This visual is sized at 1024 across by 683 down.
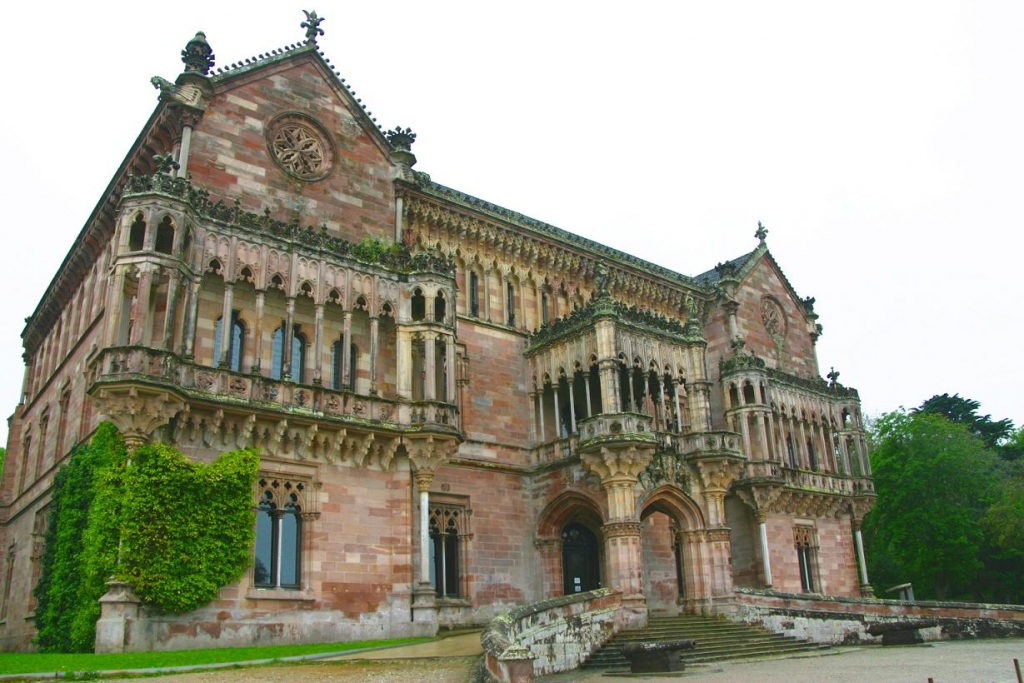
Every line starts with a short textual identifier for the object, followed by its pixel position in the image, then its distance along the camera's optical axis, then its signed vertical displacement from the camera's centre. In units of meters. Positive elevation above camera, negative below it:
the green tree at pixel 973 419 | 62.50 +11.43
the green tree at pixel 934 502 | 47.03 +4.35
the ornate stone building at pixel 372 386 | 23.25 +6.96
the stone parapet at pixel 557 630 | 16.33 -0.86
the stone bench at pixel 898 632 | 28.69 -1.71
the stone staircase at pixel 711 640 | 23.83 -1.63
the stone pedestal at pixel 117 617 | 19.33 -0.16
